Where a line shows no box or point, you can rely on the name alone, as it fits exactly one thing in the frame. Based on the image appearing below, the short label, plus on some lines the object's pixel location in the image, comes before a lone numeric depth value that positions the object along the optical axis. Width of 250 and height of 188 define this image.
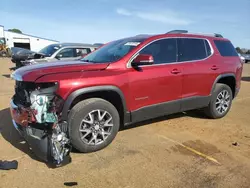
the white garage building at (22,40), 47.09
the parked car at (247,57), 33.88
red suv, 3.47
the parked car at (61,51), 10.70
